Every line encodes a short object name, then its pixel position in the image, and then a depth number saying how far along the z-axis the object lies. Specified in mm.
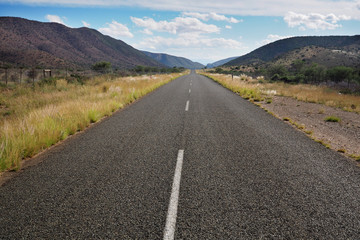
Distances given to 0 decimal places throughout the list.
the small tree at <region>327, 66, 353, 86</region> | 34747
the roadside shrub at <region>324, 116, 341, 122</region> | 8981
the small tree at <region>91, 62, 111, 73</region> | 54506
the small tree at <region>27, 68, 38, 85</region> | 23919
